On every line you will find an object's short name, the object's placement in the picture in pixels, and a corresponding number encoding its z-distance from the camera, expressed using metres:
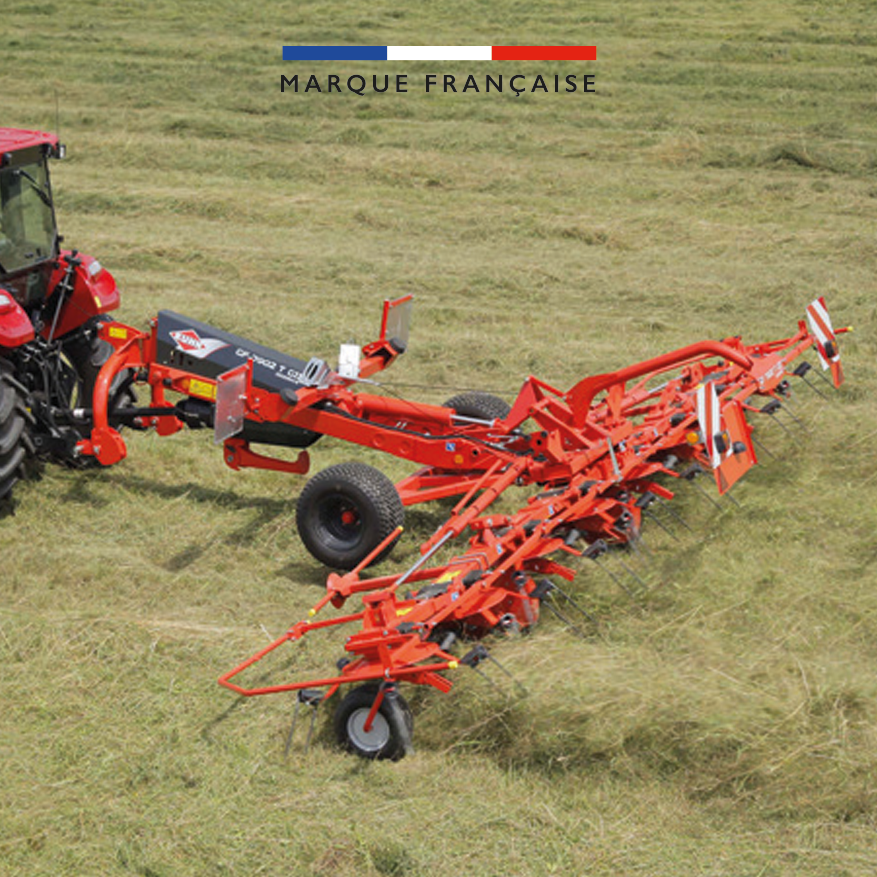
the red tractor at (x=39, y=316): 13.03
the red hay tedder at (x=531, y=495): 9.37
